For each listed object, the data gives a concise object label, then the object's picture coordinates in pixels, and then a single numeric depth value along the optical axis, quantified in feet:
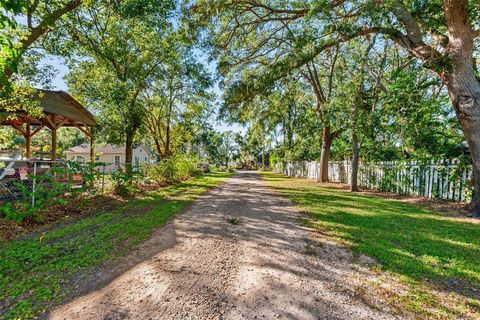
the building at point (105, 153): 112.88
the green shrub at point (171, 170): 45.14
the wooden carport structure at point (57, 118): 32.71
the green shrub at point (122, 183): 31.22
